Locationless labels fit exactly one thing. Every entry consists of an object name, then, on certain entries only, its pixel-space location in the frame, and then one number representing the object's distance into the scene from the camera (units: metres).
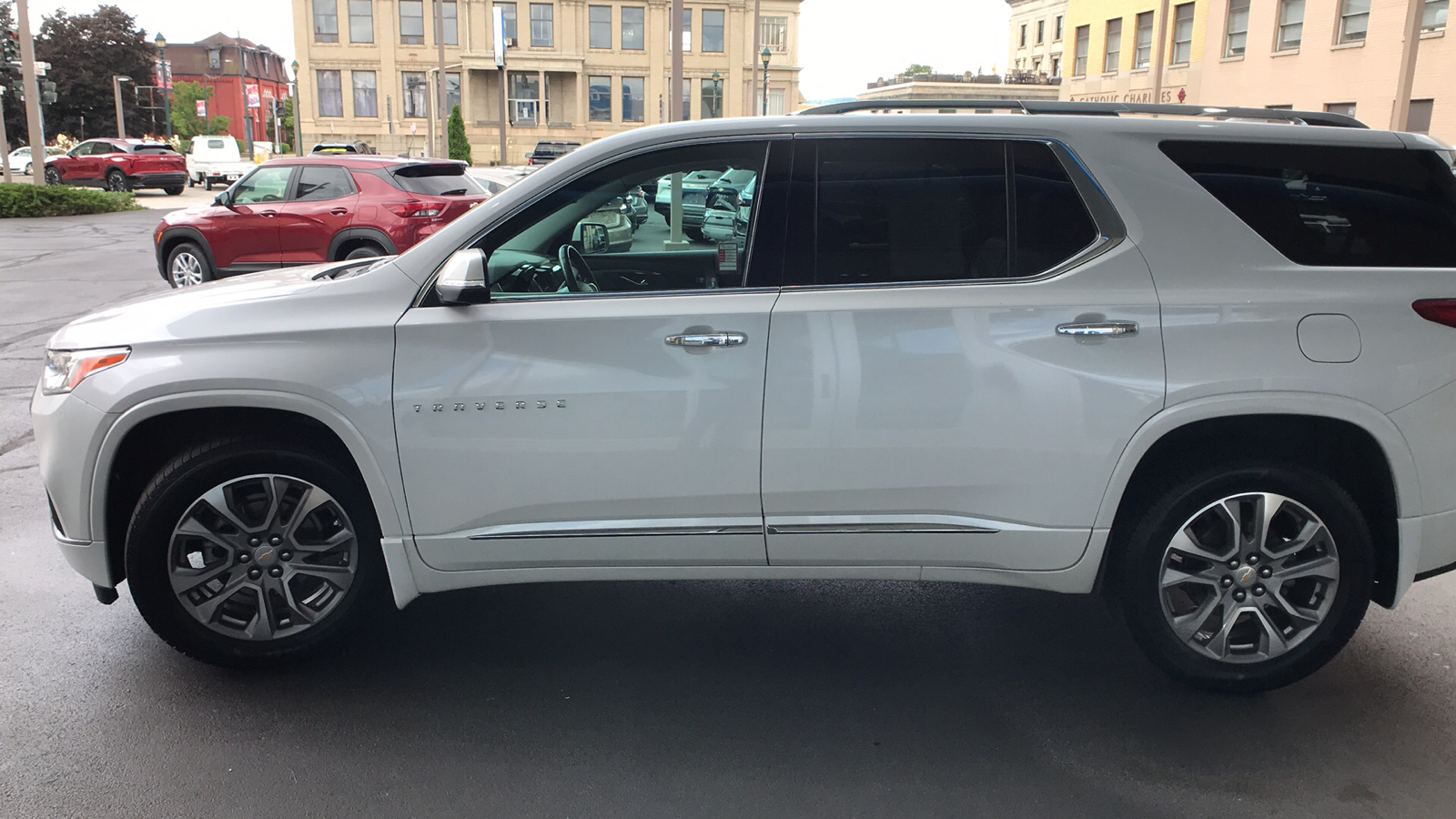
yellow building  30.69
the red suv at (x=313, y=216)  13.65
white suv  3.42
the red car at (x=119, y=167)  38.34
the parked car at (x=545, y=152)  57.66
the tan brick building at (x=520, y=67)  71.31
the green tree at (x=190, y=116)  86.93
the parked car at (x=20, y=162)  47.66
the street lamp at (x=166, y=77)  62.56
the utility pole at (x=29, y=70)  24.42
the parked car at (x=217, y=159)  43.16
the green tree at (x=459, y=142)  51.97
